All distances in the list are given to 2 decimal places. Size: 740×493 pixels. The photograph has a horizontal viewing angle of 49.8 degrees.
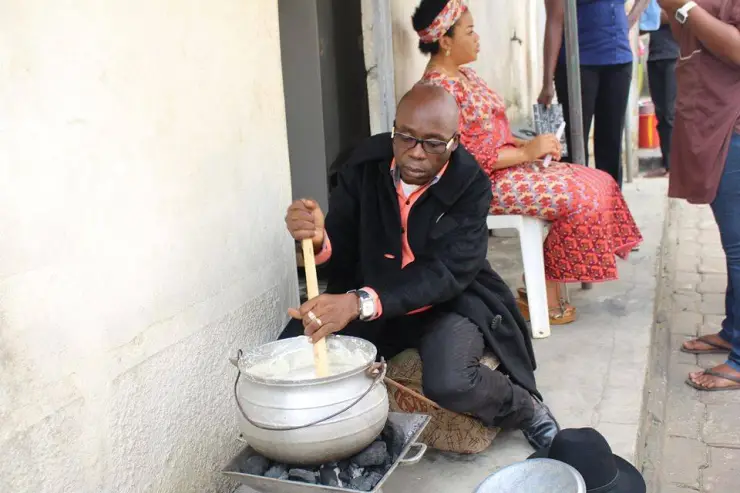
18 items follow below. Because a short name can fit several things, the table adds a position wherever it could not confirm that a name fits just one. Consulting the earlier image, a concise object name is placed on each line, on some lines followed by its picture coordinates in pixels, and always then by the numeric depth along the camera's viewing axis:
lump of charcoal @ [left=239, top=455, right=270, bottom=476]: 2.17
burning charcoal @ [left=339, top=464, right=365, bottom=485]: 2.13
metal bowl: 2.22
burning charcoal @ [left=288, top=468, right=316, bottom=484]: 2.10
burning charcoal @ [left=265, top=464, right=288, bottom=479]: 2.13
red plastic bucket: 10.03
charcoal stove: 2.06
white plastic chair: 3.95
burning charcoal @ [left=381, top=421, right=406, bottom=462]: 2.31
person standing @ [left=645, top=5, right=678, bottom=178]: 7.64
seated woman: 3.78
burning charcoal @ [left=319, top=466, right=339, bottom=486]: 2.10
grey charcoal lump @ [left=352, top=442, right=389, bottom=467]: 2.19
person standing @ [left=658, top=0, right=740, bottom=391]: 3.29
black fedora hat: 2.25
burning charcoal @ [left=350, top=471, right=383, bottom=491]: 2.08
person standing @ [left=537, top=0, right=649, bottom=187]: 4.99
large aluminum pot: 2.03
